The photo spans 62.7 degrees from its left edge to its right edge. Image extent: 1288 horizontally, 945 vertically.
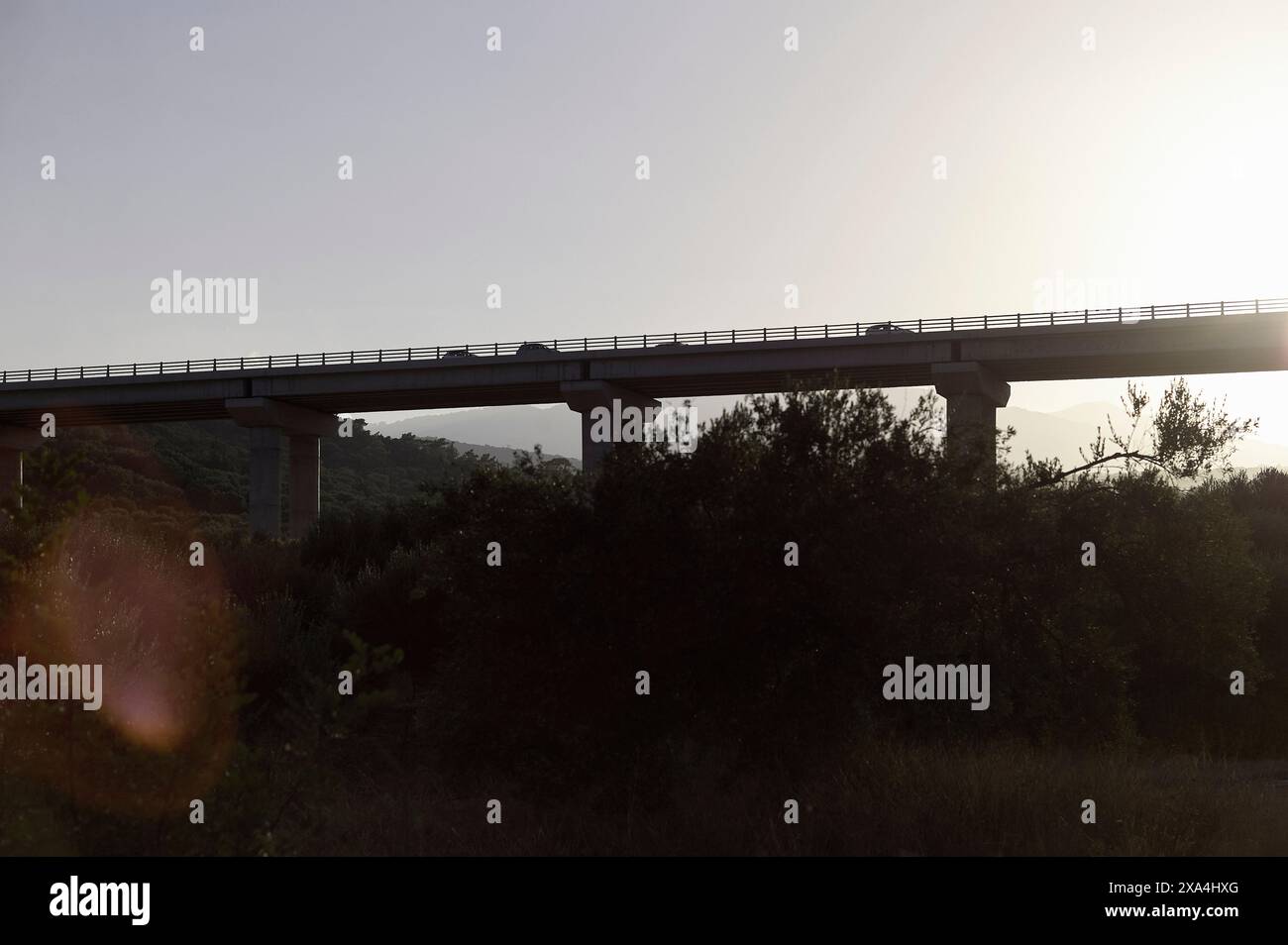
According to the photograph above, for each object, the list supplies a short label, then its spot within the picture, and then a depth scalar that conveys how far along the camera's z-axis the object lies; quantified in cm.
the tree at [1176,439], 2228
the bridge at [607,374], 5353
